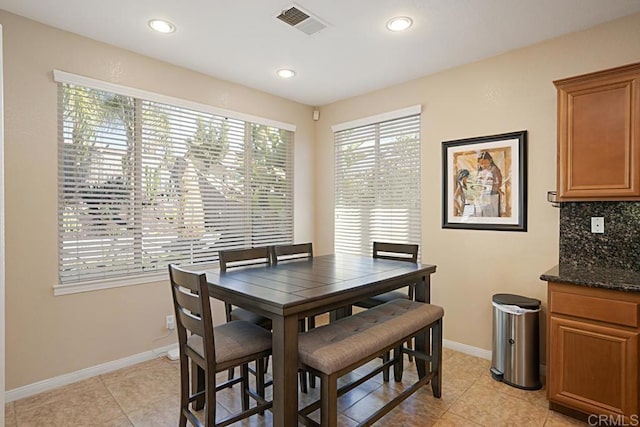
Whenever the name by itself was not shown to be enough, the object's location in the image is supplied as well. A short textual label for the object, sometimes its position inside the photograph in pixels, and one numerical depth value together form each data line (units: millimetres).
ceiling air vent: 2499
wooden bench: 1788
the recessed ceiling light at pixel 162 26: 2605
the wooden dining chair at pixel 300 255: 2686
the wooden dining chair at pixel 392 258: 3049
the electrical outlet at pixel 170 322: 3328
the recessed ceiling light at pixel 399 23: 2580
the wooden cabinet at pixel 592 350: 2047
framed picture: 3035
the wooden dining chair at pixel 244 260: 2559
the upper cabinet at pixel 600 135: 2260
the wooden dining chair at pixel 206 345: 1778
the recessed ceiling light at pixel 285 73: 3561
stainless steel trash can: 2668
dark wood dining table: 1772
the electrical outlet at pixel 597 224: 2612
